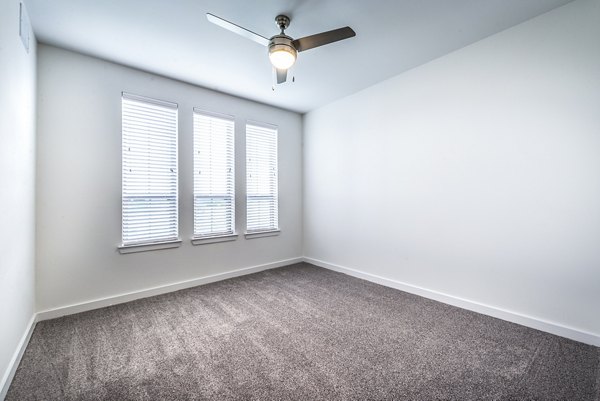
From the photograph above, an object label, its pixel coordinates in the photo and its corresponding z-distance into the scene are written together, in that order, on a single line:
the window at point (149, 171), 3.11
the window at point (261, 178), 4.23
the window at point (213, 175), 3.67
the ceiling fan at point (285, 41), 2.05
